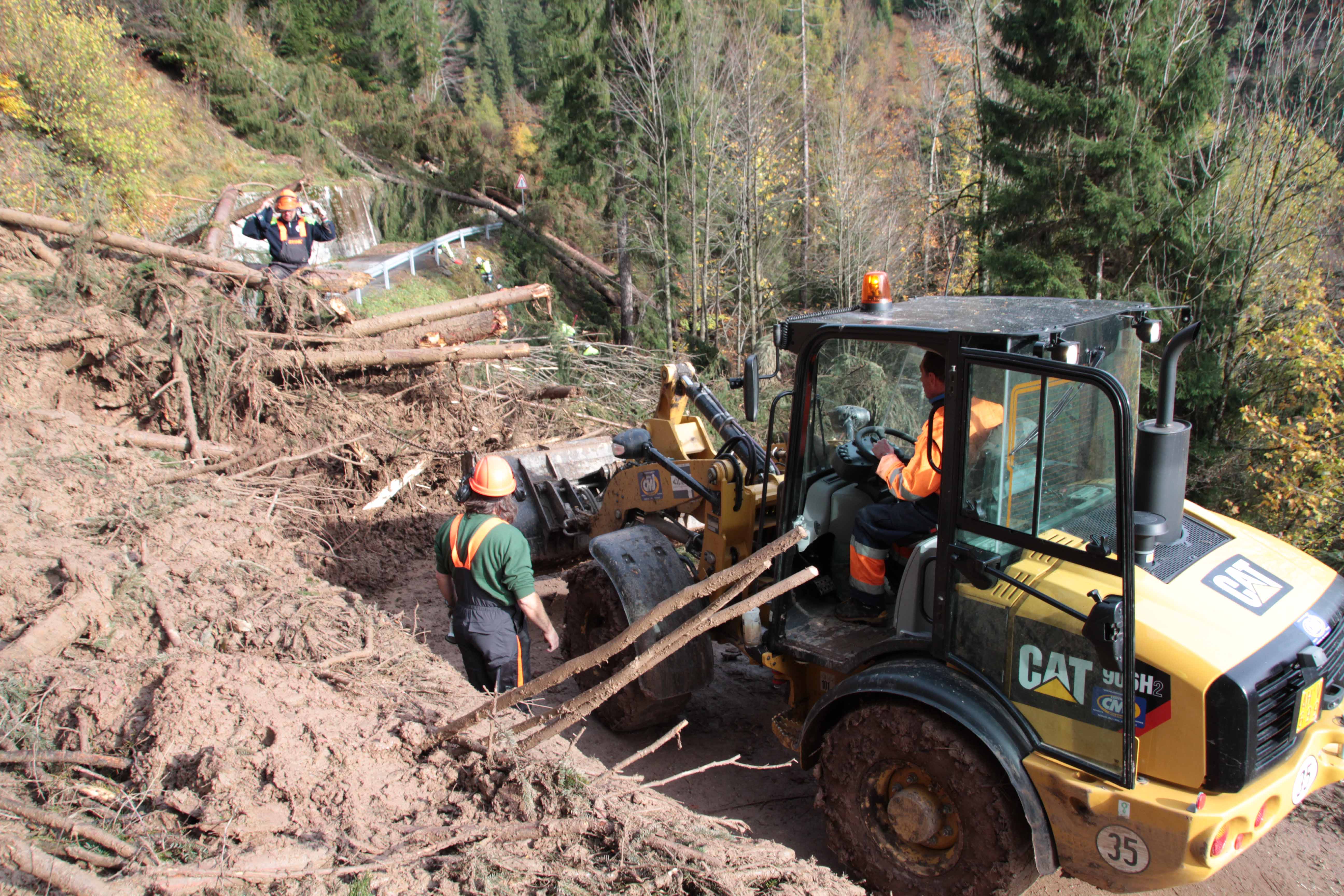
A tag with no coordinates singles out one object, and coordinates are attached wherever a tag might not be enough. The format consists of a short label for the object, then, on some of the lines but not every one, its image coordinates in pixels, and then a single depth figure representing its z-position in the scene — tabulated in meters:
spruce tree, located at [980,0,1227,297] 12.09
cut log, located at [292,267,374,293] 8.92
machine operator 3.46
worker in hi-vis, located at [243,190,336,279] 9.17
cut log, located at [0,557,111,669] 3.92
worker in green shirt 4.38
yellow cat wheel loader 2.84
